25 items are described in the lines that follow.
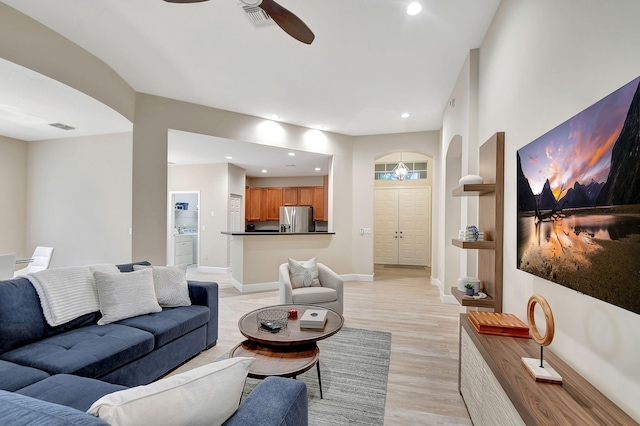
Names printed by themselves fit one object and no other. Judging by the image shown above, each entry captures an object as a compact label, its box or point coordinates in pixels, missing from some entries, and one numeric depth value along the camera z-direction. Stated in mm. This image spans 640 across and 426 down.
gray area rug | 1956
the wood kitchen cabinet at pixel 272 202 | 8648
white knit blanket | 2107
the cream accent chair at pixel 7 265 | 2985
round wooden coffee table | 1779
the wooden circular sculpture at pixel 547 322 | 1185
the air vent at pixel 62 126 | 4059
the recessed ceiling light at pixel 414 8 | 2344
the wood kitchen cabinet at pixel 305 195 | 8445
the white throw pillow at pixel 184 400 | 795
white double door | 7562
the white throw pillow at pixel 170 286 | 2762
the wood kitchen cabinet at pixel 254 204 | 8672
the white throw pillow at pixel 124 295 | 2361
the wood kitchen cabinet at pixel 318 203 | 8375
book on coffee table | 2275
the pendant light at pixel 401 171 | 6254
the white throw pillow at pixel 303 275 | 3717
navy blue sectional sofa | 1035
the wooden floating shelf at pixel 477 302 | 2271
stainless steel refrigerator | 7914
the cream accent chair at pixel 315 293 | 3391
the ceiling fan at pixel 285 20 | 1893
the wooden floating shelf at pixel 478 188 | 2236
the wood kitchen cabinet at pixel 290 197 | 8523
